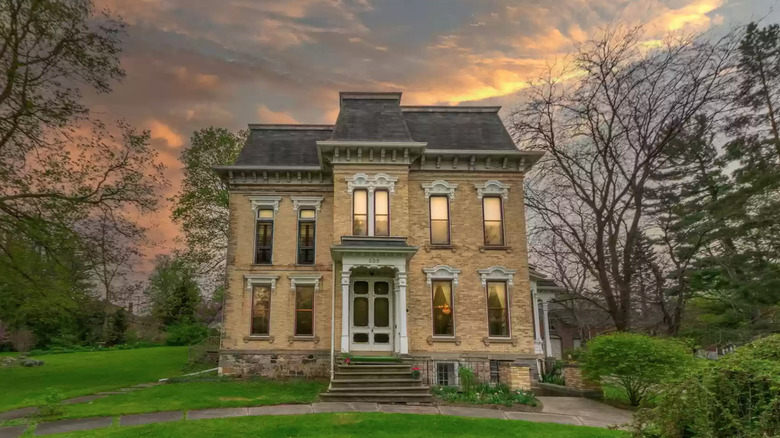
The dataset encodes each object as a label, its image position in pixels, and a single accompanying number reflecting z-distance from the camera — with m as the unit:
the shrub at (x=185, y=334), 34.25
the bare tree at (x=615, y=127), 17.95
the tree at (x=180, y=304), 36.91
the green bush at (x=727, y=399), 4.70
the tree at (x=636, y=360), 12.63
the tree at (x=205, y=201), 26.97
